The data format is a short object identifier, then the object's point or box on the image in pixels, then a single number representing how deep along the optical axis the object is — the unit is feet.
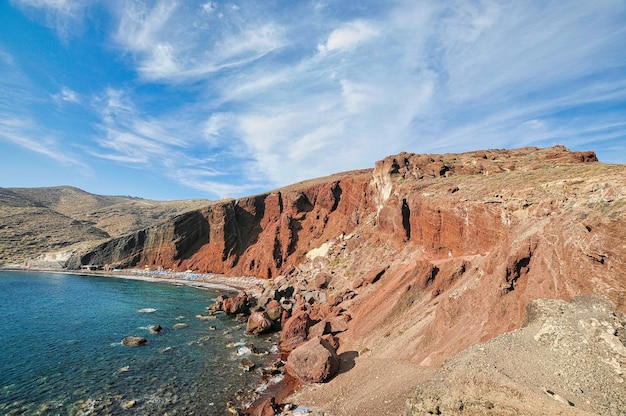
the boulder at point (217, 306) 149.07
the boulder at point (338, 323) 98.30
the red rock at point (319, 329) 98.78
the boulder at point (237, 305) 141.90
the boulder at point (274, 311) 126.11
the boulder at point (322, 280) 144.77
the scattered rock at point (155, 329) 110.32
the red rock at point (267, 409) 59.52
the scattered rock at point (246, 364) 82.89
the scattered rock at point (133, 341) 95.09
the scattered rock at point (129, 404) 60.87
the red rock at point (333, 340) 89.66
